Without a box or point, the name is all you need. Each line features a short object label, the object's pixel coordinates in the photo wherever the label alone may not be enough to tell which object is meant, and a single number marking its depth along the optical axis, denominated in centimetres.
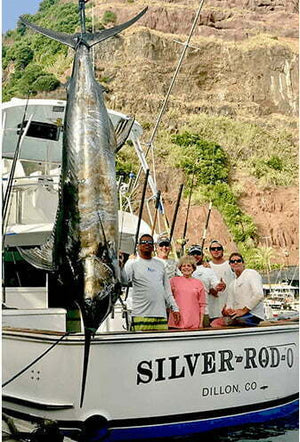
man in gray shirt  510
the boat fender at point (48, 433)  471
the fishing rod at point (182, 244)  785
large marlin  377
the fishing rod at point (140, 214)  641
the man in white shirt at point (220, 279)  595
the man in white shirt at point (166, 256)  553
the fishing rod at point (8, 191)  602
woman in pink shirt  543
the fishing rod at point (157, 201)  787
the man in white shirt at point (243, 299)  555
